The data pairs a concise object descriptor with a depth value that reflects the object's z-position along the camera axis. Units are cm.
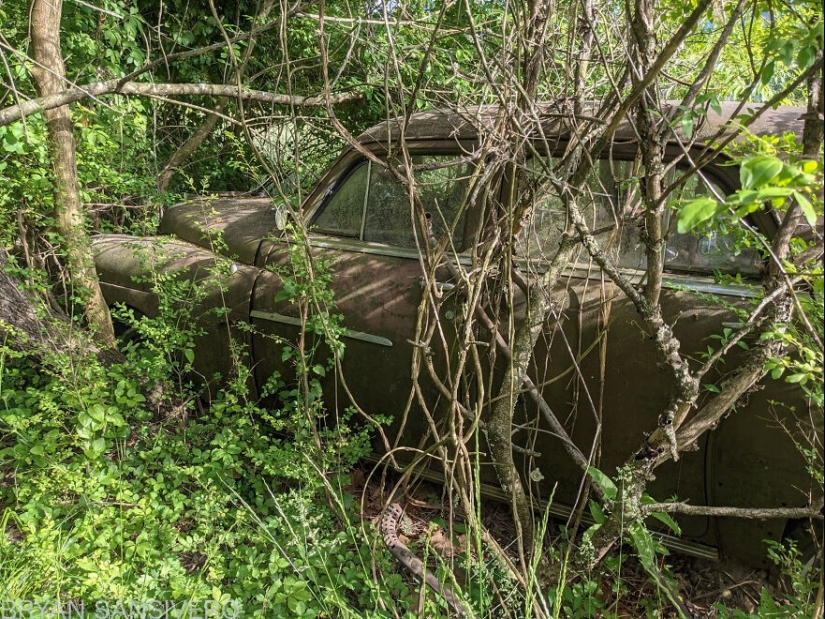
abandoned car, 228
